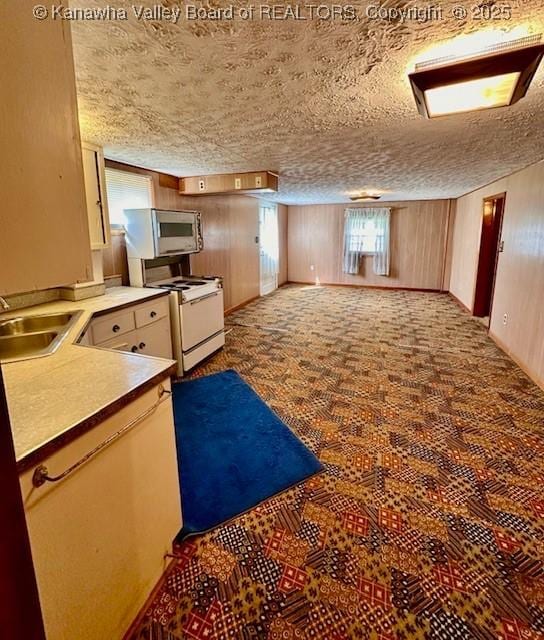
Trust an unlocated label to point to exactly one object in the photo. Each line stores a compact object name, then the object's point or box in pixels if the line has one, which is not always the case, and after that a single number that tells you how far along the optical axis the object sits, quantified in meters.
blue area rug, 1.88
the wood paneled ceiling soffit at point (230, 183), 4.10
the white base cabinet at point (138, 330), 2.51
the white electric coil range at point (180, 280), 3.39
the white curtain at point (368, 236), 7.96
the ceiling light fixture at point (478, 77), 1.41
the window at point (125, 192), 3.50
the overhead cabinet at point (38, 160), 0.61
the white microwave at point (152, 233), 3.38
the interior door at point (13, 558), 0.59
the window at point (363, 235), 8.05
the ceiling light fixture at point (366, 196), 6.24
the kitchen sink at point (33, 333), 1.93
